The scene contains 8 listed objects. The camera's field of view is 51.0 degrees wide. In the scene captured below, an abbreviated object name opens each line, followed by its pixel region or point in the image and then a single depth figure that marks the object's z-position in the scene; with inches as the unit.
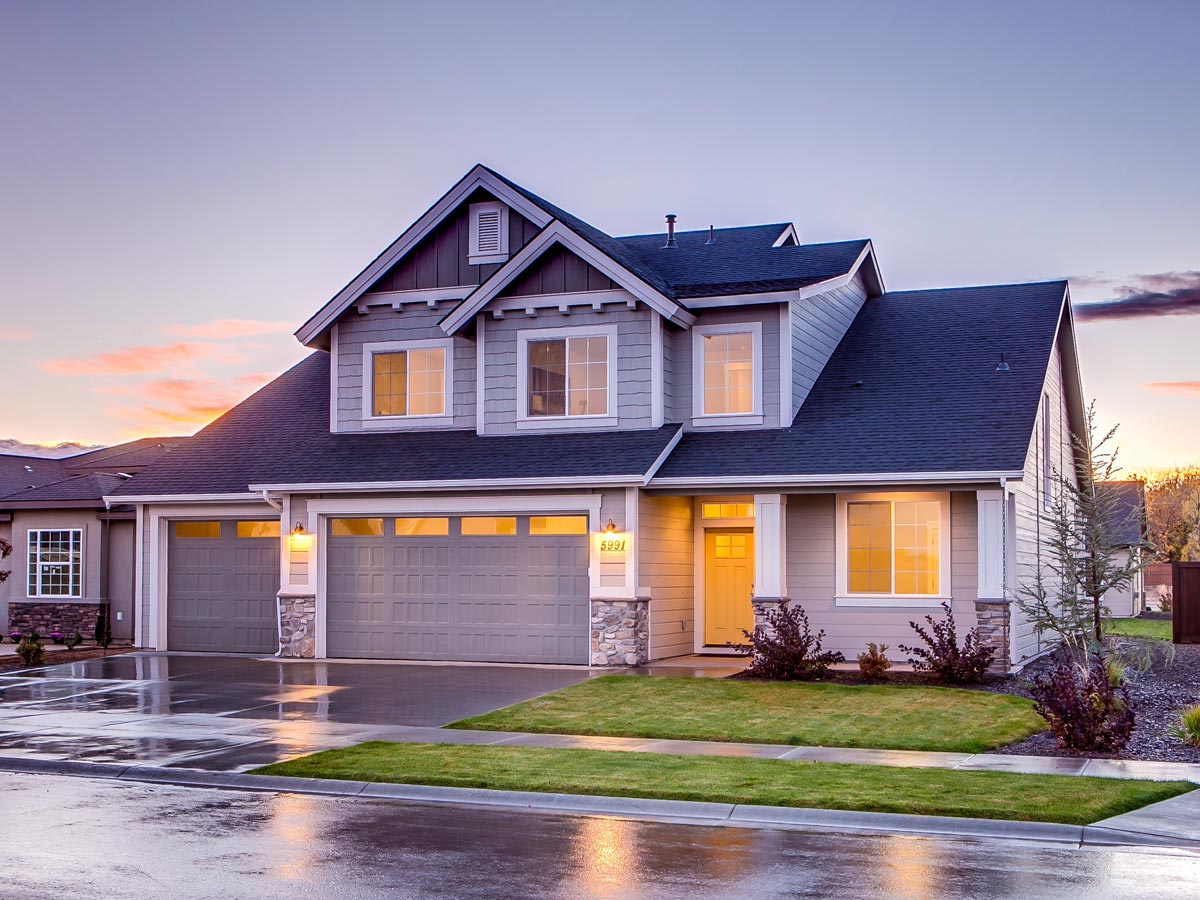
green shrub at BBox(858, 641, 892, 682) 745.6
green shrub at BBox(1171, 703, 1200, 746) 512.4
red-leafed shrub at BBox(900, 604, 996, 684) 727.1
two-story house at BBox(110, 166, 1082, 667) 820.6
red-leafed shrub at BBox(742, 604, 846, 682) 747.4
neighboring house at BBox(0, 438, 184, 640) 1086.4
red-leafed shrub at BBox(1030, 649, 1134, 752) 503.5
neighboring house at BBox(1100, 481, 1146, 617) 1774.1
